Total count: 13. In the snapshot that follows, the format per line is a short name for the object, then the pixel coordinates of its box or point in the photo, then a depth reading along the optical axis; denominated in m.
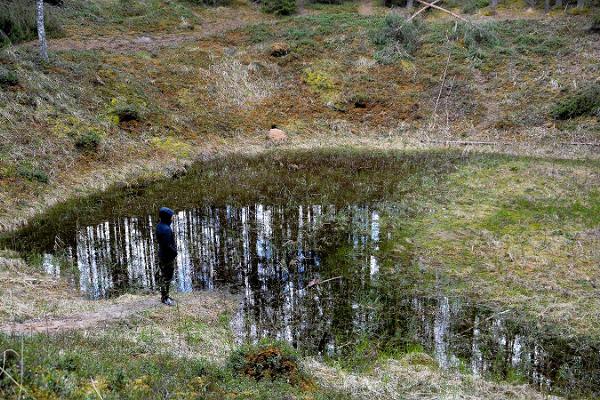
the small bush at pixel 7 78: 20.55
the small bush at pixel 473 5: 40.06
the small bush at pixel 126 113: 24.05
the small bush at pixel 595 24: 33.84
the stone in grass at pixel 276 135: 28.05
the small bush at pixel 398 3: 44.69
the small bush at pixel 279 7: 42.22
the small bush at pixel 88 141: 20.46
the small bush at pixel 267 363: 6.86
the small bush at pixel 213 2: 43.12
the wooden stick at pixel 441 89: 30.52
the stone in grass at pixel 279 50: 35.12
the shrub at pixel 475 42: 34.28
